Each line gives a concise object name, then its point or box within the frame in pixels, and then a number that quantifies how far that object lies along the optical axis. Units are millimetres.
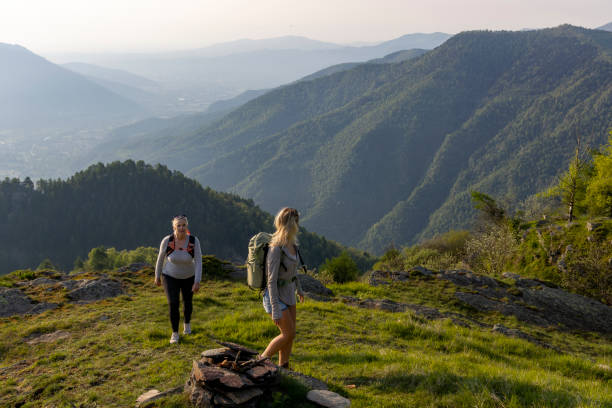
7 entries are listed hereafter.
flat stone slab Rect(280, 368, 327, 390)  6285
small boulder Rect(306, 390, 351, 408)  5684
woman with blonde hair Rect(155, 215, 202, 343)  9312
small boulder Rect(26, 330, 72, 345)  10898
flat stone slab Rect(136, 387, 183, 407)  6029
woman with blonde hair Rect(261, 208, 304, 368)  6914
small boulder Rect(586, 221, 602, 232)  28250
